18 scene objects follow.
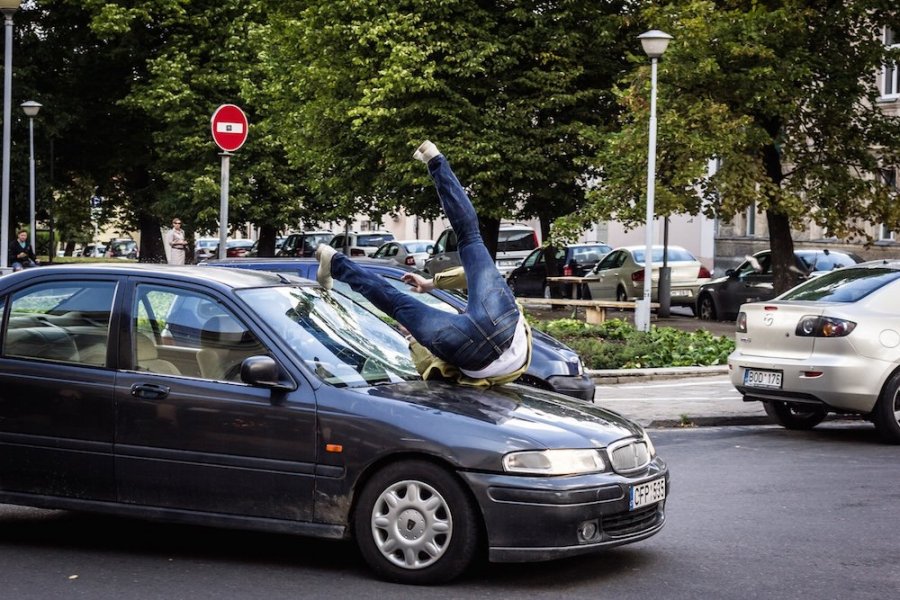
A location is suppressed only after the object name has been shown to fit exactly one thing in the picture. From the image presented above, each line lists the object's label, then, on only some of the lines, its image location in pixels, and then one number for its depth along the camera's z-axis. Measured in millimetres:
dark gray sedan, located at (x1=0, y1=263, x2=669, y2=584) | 6445
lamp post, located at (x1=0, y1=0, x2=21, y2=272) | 24317
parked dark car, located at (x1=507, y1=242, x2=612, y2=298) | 36688
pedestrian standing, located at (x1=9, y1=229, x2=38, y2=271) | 32938
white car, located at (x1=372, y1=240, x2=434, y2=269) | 42250
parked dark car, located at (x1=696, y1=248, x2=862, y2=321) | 29266
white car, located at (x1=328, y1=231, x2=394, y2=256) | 47969
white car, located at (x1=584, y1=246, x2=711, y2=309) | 32531
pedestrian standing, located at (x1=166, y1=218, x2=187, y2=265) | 31844
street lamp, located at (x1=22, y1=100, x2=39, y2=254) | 38000
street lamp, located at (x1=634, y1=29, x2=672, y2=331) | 21828
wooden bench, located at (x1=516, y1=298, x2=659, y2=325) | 23141
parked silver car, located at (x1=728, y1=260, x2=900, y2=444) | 11922
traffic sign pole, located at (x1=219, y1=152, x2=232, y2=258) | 14188
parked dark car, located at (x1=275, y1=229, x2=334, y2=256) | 46188
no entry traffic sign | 15180
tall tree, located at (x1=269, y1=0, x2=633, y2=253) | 29891
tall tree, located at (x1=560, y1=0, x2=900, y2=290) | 26109
